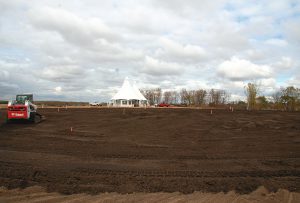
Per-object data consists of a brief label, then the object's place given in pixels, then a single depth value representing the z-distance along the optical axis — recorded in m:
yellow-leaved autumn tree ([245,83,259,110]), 76.94
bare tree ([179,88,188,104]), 106.49
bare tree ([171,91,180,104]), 119.19
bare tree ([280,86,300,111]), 67.44
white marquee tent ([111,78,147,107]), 62.53
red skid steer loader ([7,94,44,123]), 21.58
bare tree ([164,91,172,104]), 119.93
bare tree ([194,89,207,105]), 99.55
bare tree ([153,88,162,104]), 114.75
